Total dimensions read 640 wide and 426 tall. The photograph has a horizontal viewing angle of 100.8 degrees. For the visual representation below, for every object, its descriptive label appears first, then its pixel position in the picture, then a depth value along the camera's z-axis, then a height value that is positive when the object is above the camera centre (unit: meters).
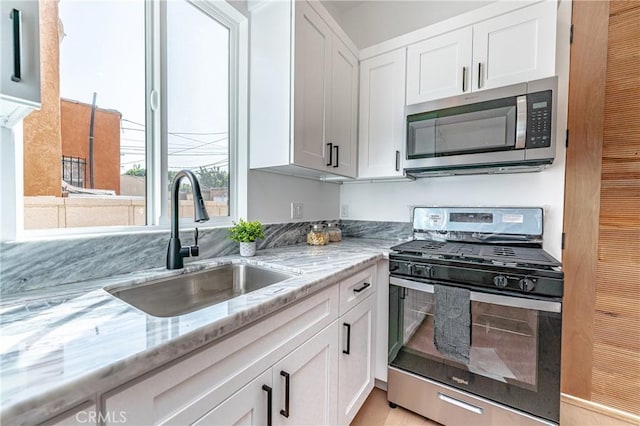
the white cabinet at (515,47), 1.47 +0.96
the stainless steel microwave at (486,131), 1.44 +0.46
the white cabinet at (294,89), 1.44 +0.69
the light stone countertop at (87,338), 0.41 -0.28
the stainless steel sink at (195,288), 1.00 -0.37
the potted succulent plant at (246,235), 1.45 -0.17
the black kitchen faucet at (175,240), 1.14 -0.15
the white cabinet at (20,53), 0.55 +0.32
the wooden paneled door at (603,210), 1.50 +0.00
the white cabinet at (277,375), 0.57 -0.49
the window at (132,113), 0.98 +0.43
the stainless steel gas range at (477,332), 1.22 -0.62
